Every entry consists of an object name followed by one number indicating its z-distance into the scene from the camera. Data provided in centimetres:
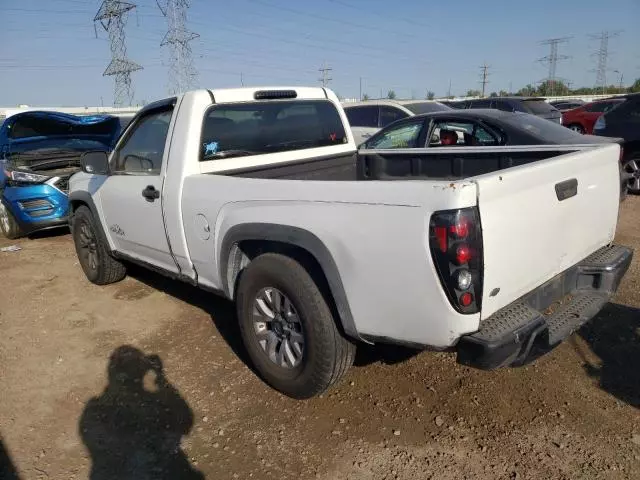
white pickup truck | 217
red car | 1557
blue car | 677
